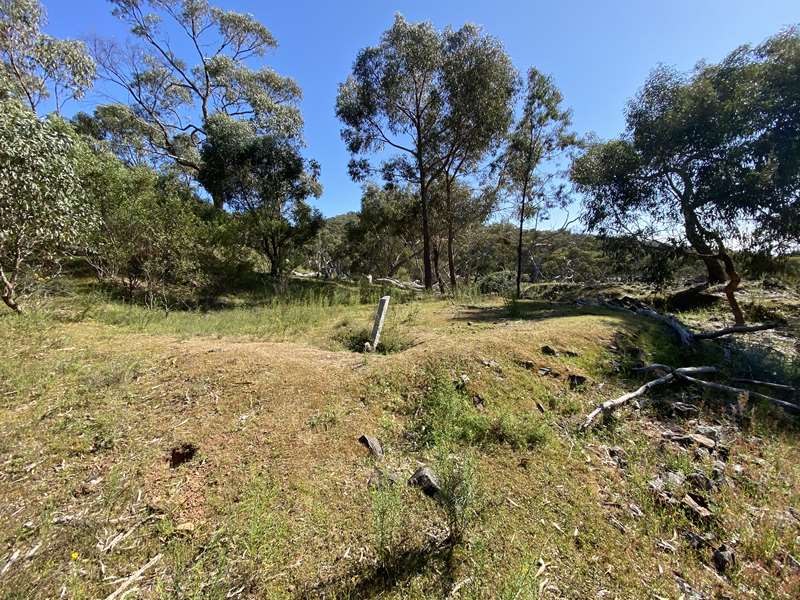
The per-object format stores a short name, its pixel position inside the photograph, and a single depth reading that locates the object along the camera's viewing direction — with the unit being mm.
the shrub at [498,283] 14848
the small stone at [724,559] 1865
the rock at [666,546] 1938
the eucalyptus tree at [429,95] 11641
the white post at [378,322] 4844
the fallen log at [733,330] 5414
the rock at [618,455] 2656
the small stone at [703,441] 2895
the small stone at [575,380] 3703
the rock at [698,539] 1986
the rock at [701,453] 2742
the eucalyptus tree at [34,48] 7562
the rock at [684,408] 3414
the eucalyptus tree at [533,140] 12367
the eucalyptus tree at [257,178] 12172
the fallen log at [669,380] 3199
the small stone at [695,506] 2172
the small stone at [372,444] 2555
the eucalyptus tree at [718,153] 6301
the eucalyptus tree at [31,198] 4379
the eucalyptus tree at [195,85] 14984
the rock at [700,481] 2412
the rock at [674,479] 2427
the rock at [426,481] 2197
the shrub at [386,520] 1744
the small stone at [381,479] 2217
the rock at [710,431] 3057
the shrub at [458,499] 1827
